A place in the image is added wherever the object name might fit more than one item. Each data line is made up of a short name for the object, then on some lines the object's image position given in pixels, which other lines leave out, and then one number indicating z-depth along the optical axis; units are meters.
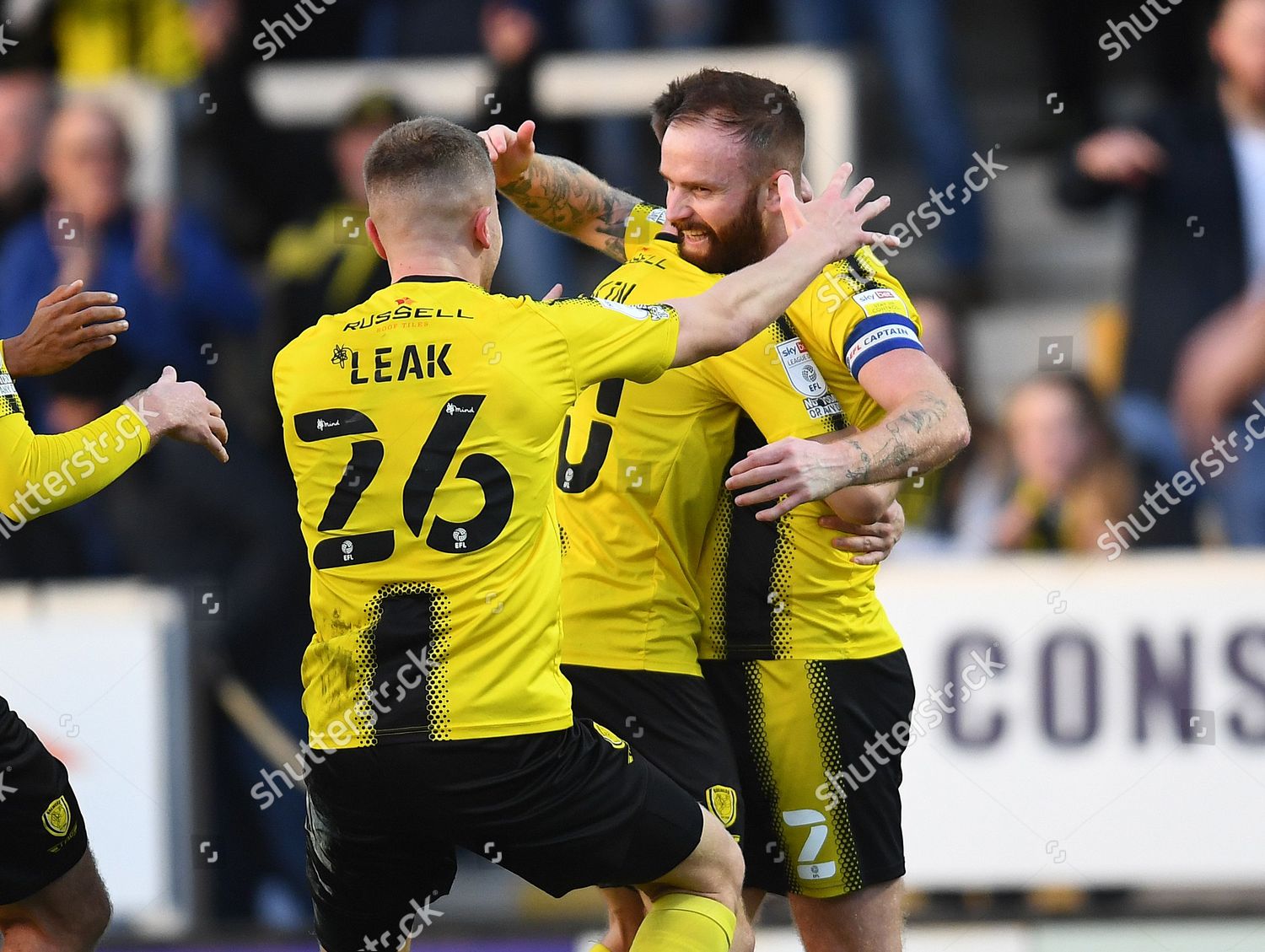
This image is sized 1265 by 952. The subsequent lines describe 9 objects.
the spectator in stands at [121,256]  13.55
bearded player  7.32
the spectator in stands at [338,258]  13.36
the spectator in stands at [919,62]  15.11
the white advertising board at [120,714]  12.33
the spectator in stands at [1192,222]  13.41
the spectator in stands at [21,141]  14.10
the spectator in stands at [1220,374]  13.39
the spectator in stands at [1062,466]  12.79
